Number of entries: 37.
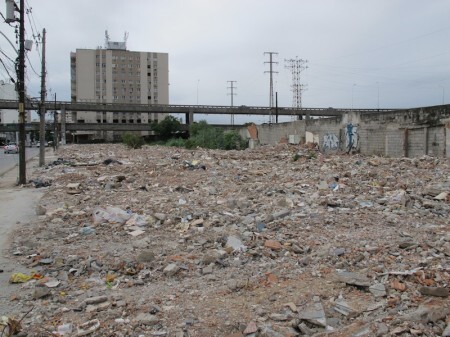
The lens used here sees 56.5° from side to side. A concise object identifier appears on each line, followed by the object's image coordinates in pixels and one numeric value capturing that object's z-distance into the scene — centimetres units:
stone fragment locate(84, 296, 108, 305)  421
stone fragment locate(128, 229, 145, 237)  693
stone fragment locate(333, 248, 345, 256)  521
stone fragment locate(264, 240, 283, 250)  573
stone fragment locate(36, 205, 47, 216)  913
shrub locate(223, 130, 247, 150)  4184
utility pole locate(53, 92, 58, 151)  4632
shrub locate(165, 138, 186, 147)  5188
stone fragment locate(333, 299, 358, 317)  375
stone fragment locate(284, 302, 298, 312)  387
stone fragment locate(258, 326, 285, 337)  345
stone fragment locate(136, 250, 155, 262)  546
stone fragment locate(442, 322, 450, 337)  325
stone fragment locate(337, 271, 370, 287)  430
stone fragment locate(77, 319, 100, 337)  356
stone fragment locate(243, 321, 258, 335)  349
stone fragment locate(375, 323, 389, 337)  334
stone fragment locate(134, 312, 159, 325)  372
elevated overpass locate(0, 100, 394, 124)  8262
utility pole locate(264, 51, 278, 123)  6298
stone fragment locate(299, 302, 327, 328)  361
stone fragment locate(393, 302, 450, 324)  346
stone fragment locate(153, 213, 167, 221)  784
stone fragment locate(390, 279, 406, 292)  415
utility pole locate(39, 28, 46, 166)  2252
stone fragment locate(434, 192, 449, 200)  858
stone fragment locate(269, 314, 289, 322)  371
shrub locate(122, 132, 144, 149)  4388
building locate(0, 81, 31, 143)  2254
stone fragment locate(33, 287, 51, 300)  441
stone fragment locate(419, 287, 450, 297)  393
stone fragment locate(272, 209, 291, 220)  746
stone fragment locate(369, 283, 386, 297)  409
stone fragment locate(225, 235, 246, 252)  579
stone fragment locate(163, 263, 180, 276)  504
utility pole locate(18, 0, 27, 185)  1475
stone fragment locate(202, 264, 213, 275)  507
